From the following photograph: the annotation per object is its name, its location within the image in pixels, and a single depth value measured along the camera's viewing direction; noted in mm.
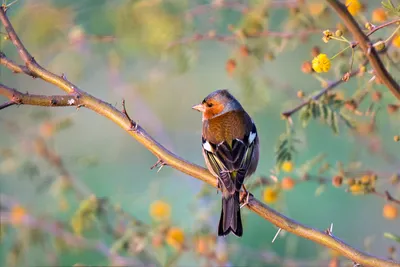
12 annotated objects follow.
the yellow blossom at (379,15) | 7379
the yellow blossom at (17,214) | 9687
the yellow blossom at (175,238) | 8308
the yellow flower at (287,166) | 7349
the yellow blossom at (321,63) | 5914
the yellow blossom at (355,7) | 7126
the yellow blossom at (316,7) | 8520
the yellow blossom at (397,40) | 6443
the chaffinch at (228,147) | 6786
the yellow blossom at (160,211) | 8898
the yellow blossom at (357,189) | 6961
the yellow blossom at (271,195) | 7832
